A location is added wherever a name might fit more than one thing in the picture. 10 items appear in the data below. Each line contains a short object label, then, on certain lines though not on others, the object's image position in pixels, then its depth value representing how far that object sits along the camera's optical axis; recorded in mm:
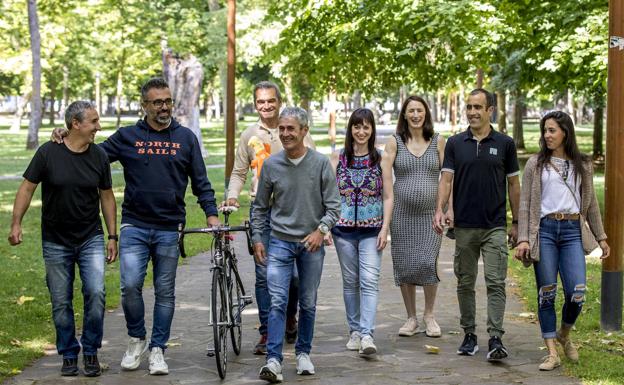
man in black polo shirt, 7840
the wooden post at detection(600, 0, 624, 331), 8523
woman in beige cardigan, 7395
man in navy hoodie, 7344
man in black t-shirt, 7219
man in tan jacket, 7961
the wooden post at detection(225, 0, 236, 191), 19359
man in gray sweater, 7238
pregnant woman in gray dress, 8555
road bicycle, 7070
